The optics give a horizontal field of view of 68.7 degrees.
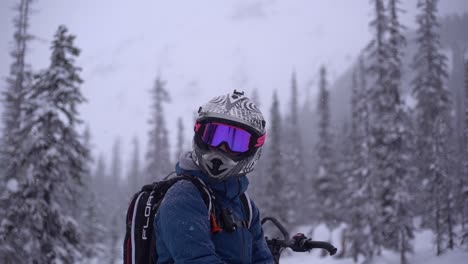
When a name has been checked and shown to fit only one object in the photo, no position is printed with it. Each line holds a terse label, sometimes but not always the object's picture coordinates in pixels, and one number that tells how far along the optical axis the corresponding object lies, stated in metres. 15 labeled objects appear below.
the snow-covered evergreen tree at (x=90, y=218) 34.44
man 2.37
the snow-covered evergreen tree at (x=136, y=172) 62.06
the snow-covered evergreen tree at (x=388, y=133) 19.92
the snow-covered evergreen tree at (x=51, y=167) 12.42
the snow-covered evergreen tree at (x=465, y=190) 16.44
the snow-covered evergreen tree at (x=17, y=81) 13.45
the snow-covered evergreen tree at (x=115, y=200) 45.97
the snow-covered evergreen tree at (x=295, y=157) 45.78
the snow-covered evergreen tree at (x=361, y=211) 20.91
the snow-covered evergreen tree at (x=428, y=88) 23.23
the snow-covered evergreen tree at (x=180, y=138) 46.09
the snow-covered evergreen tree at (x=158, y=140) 34.53
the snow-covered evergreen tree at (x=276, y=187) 32.91
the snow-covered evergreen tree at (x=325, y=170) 34.62
